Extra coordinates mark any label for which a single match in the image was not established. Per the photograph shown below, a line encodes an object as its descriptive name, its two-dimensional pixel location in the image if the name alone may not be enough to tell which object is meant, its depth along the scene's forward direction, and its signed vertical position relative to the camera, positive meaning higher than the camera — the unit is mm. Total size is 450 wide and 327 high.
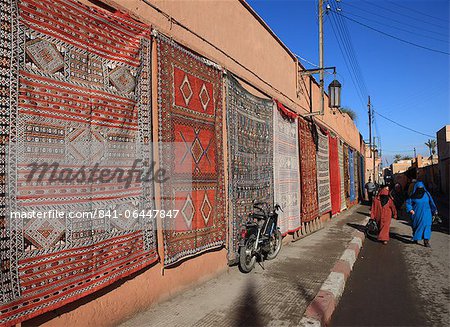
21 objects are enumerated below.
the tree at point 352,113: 49328 +9202
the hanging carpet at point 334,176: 12281 +45
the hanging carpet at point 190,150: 3656 +351
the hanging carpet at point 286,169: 6891 +197
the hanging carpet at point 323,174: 10247 +109
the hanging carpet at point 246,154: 5043 +408
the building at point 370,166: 32606 +1047
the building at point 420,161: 37291 +2029
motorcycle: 5145 -949
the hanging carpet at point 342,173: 14606 +180
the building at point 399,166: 52469 +1549
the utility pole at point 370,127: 37778 +5831
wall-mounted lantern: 10742 +2629
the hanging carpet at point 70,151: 2191 +233
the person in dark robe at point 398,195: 17016 -1005
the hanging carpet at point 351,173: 17406 +210
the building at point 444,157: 24703 +1390
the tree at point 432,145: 61684 +5486
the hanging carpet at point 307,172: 8406 +154
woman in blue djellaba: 7873 -825
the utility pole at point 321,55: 10625 +4143
